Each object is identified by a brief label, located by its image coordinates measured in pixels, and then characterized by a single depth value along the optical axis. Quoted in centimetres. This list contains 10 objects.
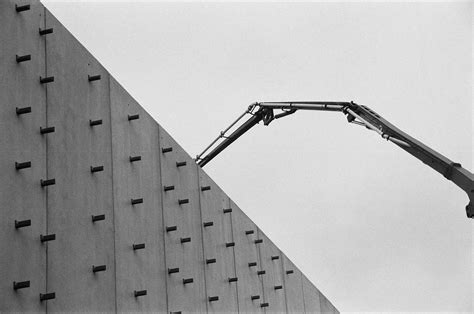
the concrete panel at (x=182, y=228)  2264
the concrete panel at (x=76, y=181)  1695
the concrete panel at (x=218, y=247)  2534
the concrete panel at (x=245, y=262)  2742
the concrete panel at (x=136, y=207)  1980
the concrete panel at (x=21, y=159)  1536
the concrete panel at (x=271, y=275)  2950
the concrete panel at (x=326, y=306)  3525
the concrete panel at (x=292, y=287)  3136
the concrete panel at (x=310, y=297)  3325
